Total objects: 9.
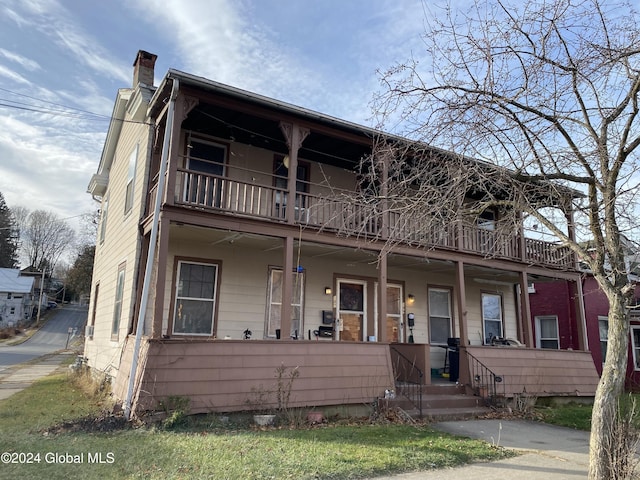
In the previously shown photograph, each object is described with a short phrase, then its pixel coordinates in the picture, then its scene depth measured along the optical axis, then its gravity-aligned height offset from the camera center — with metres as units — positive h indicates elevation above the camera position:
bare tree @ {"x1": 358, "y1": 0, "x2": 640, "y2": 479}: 5.01 +2.57
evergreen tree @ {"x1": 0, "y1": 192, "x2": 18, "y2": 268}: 61.75 +12.51
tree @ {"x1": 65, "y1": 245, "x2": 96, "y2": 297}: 40.34 +5.42
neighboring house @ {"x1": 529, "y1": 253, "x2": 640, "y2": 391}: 16.62 +0.82
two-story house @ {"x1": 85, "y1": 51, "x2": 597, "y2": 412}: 7.98 +1.51
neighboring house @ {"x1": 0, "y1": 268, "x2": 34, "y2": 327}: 47.84 +3.48
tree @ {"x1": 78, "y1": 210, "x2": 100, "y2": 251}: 39.59 +9.72
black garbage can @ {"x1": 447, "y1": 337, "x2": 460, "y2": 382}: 11.33 -0.45
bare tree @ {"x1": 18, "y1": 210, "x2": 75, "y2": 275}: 74.31 +15.20
